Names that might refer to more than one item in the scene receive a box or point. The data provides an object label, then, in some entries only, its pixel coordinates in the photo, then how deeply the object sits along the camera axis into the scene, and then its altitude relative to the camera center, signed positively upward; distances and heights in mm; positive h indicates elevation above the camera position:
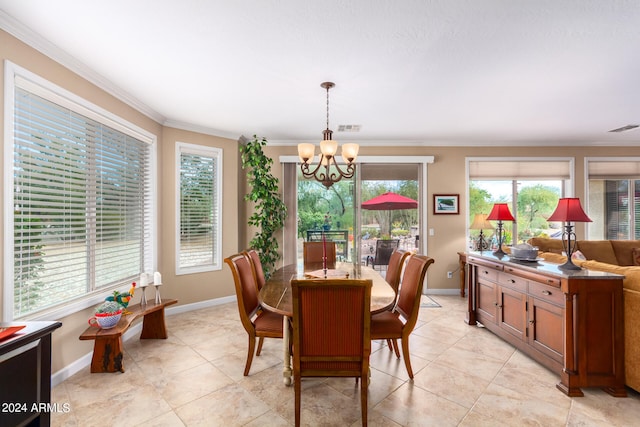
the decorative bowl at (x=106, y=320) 2389 -899
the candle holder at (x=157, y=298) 3075 -914
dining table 1924 -619
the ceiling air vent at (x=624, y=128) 3952 +1194
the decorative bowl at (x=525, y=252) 2744 -386
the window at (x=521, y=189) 4801 +403
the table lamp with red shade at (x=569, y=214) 2346 -14
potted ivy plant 4223 +192
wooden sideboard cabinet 2051 -857
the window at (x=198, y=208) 3928 +82
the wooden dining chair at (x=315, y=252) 3650 -504
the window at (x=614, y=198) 4816 +241
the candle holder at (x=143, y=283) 2875 -702
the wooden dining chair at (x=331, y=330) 1618 -687
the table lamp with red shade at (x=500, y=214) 3531 -17
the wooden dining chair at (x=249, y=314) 2234 -849
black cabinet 1215 -744
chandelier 2650 +590
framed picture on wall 4809 +116
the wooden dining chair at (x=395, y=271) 2633 -564
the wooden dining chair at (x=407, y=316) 2164 -844
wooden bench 2328 -1109
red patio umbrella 4582 +166
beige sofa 1981 -696
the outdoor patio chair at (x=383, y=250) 4840 -631
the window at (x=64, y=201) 1996 +112
